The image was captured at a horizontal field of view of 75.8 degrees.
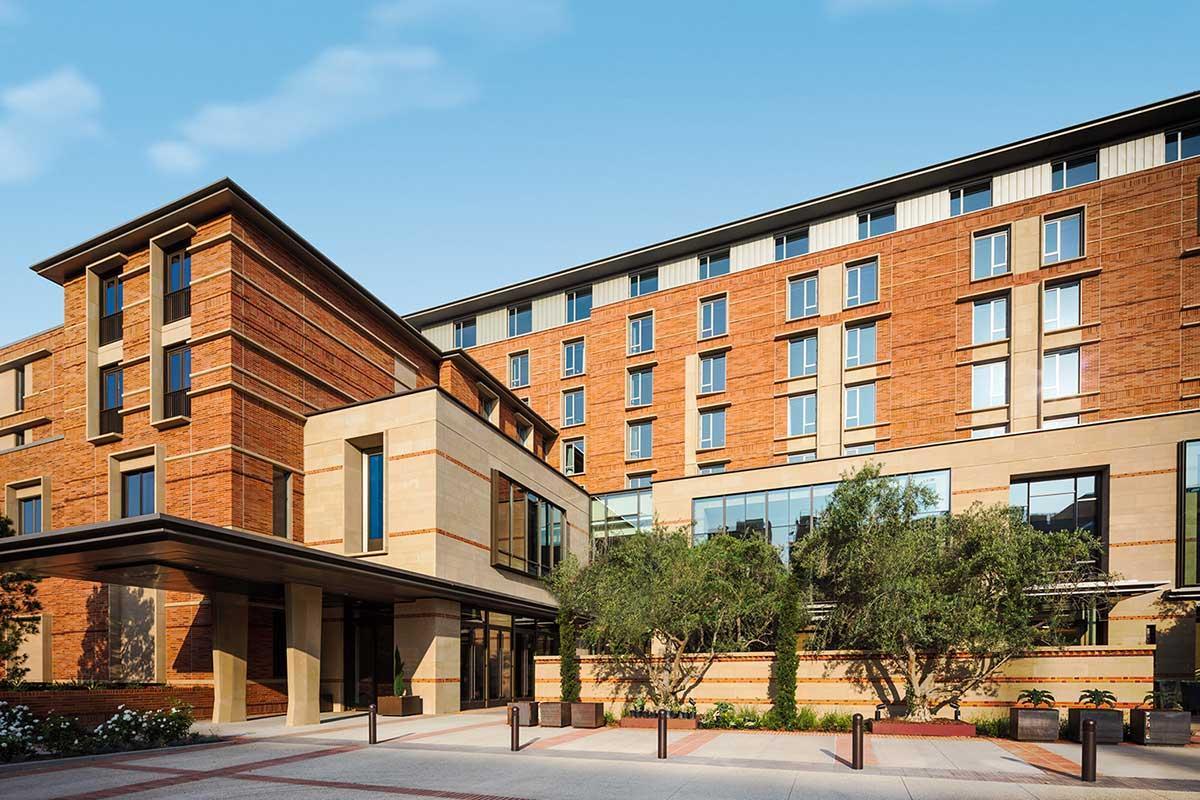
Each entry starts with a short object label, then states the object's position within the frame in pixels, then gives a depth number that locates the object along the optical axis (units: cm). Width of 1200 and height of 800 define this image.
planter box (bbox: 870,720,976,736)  1898
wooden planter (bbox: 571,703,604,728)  2103
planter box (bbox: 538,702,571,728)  2119
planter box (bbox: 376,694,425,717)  2427
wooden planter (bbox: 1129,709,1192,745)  1736
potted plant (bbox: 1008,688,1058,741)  1816
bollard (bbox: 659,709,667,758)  1553
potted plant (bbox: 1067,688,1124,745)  1791
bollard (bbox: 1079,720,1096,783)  1301
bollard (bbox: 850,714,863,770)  1420
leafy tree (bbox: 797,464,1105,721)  1898
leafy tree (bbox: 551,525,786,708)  2116
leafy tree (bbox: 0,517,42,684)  2248
